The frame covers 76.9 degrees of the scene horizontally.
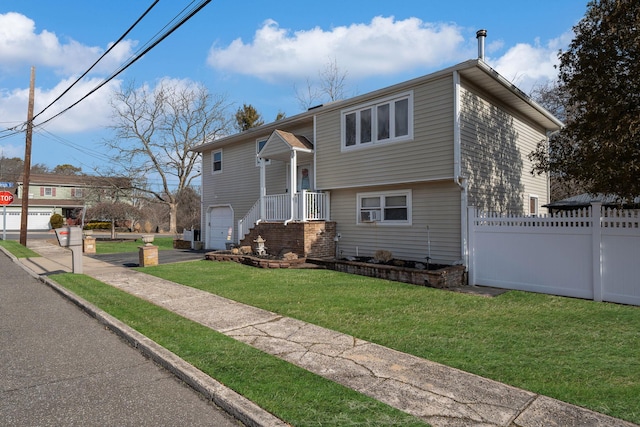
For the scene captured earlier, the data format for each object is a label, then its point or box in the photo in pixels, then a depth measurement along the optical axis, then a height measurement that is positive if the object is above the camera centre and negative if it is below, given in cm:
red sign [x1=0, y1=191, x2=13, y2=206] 2566 +158
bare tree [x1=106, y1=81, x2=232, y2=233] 3550 +609
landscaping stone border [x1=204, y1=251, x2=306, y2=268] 1158 -117
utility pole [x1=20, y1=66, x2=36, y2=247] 2067 +331
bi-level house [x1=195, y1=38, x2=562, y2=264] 1038 +163
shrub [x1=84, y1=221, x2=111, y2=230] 4182 -30
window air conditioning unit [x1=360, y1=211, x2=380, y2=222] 1232 +18
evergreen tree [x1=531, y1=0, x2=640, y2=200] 714 +247
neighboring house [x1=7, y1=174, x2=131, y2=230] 4022 +276
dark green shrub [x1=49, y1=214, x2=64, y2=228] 4172 +23
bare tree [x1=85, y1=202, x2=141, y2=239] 3059 +85
